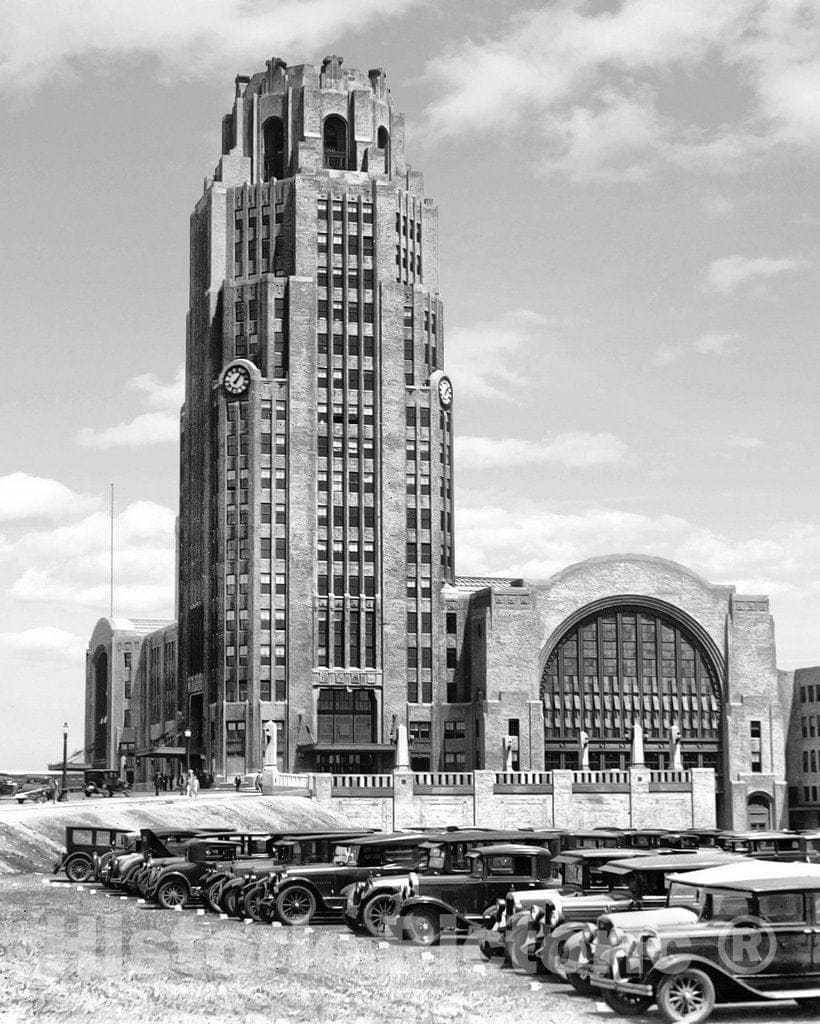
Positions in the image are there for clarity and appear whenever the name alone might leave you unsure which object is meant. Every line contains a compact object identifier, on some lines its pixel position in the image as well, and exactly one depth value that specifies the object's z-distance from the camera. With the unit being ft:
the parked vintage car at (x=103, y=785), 331.75
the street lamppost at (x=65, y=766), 307.85
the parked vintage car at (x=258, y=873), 142.00
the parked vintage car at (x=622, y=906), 99.14
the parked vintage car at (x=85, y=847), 193.67
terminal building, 408.05
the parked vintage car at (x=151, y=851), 172.55
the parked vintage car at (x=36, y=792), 318.22
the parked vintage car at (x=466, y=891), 126.72
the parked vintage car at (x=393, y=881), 130.52
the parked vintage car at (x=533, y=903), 111.55
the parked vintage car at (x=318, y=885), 139.23
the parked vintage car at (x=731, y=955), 90.17
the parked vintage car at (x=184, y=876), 158.51
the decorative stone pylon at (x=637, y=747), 380.09
